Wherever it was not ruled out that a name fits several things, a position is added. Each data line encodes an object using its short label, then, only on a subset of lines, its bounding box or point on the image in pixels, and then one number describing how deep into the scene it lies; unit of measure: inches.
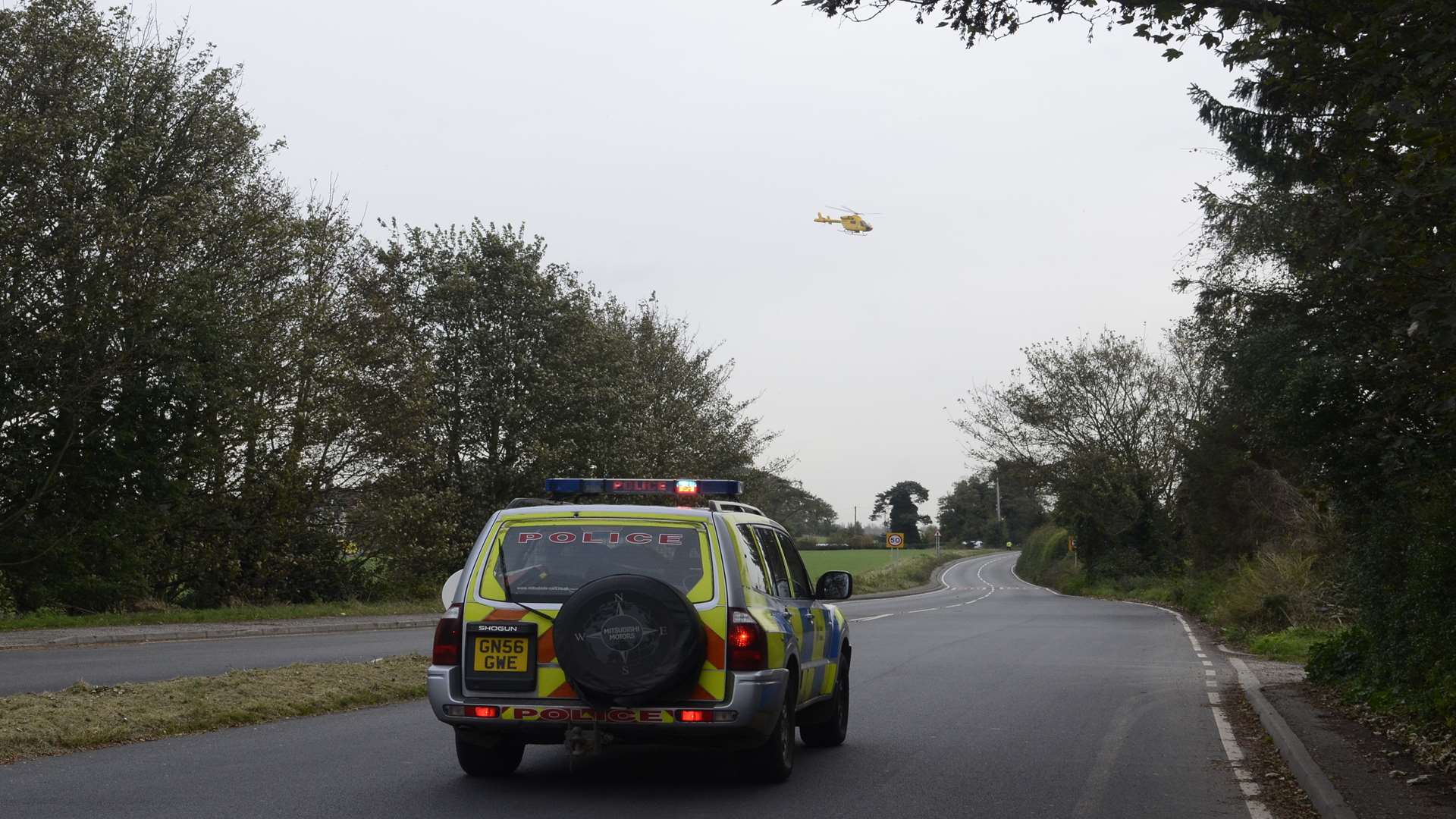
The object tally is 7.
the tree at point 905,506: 6968.5
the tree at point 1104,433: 2176.4
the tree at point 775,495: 2053.4
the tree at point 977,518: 6309.1
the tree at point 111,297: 904.3
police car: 297.9
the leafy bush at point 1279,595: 1027.3
